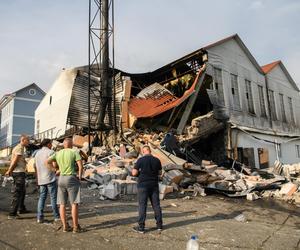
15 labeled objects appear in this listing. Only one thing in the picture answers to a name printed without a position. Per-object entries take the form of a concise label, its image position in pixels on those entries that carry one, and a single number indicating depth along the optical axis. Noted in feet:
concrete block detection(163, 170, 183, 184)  36.13
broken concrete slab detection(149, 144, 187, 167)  40.54
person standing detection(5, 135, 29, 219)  20.49
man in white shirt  19.31
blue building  135.85
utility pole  61.60
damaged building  59.82
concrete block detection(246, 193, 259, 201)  35.73
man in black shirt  19.10
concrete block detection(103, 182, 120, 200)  30.57
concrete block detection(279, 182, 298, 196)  37.22
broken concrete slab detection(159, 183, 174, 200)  31.96
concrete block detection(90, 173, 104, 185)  36.07
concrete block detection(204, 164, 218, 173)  42.91
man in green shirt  17.58
